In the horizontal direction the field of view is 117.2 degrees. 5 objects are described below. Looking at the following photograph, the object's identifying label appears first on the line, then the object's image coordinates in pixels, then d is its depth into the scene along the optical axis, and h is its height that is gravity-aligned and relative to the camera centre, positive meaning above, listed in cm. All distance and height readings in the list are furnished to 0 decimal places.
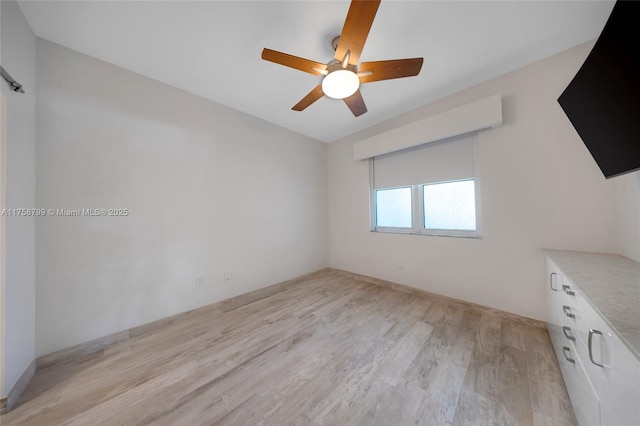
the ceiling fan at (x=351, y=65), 117 +110
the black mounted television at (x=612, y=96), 85 +61
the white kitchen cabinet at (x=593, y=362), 64 -63
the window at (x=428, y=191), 238 +33
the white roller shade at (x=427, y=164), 237 +69
